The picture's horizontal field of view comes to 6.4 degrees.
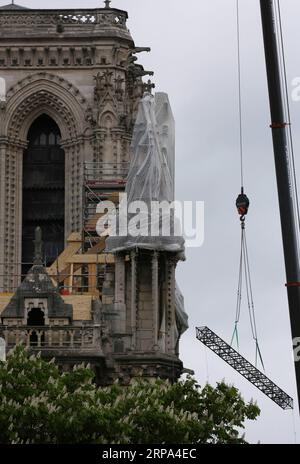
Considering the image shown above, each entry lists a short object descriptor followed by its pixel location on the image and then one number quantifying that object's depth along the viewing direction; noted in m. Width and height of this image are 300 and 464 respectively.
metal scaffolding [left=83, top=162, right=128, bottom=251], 130.80
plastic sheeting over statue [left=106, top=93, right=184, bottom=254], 114.56
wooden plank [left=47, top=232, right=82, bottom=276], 125.93
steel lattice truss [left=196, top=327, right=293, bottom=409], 120.19
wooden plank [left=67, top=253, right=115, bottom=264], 120.00
